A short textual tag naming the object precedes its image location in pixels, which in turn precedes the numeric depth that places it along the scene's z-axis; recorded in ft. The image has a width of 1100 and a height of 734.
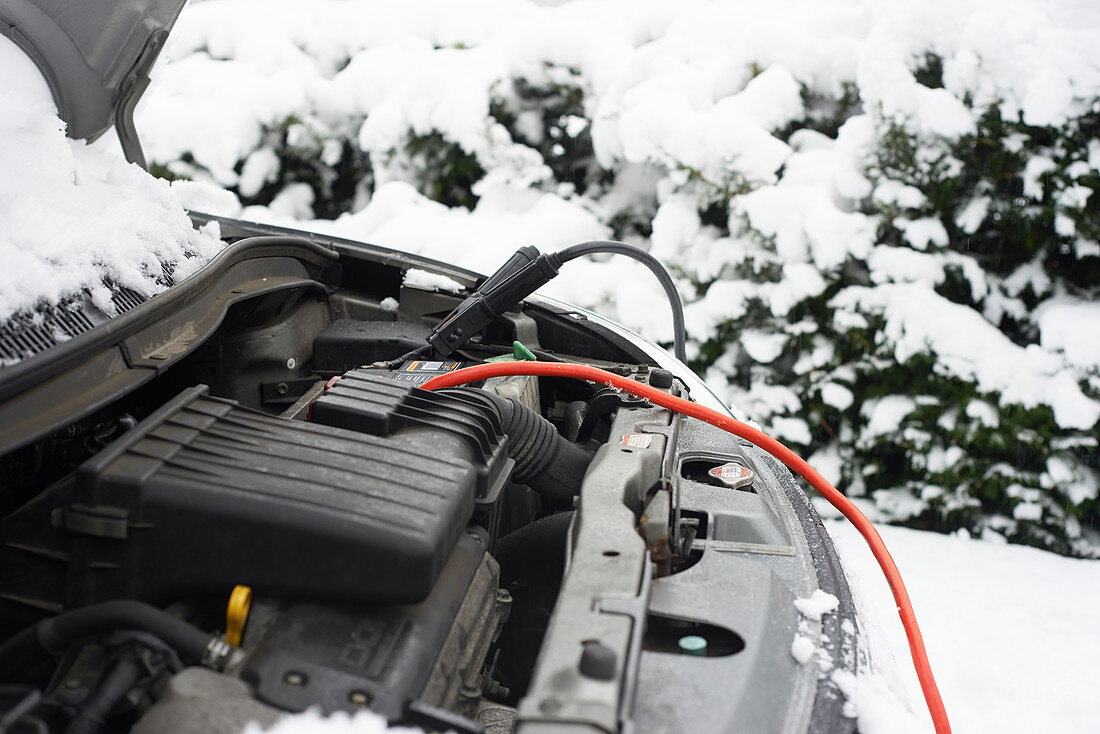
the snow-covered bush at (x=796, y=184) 9.49
